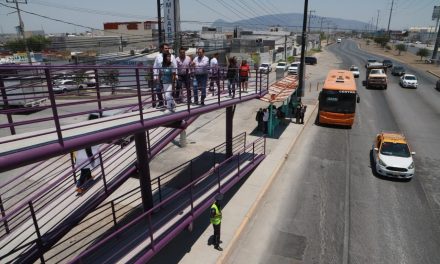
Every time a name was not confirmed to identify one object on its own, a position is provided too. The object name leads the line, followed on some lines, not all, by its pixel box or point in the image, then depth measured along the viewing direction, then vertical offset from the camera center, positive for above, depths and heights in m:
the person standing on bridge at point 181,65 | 10.53 -1.05
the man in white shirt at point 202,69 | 11.24 -1.18
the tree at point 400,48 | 94.38 -4.29
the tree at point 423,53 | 76.28 -4.61
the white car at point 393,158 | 14.19 -5.55
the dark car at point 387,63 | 60.23 -5.62
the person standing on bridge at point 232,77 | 12.72 -1.77
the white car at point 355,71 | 47.78 -5.59
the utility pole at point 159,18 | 19.95 +0.90
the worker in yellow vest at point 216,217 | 9.38 -5.26
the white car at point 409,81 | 39.22 -5.73
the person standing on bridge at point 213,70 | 12.34 -1.44
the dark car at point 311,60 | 66.19 -5.47
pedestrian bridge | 5.32 -3.95
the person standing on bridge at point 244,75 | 14.55 -1.89
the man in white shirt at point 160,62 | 9.04 -0.82
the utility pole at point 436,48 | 63.87 -2.94
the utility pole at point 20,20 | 36.19 +1.37
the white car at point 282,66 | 50.65 -5.38
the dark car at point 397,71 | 50.39 -5.84
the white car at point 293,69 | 50.34 -5.57
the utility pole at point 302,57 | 26.95 -2.03
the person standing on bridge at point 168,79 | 8.77 -1.27
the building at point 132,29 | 113.44 +1.29
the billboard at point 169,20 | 17.44 +0.70
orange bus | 21.66 -4.70
